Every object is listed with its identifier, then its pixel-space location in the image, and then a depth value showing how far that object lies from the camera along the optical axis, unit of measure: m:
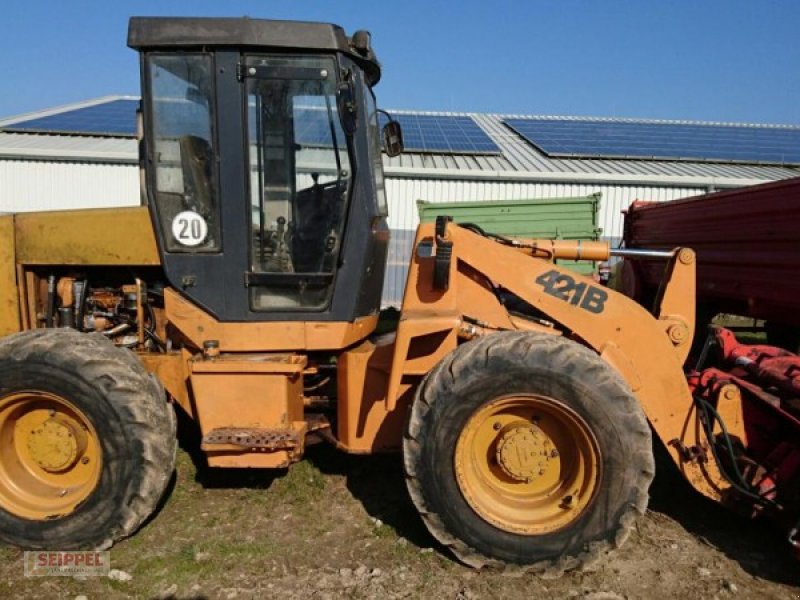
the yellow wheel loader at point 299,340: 3.20
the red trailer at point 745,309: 3.32
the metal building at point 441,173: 12.78
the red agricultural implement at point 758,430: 3.26
